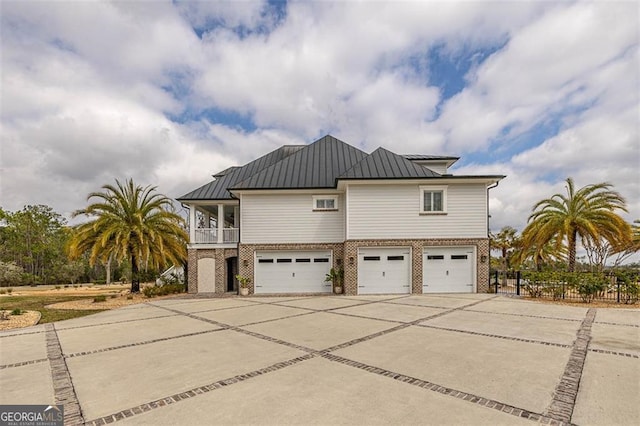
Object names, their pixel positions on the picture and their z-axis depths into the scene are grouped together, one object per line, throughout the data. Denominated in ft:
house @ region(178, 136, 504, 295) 54.90
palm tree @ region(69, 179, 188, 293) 54.95
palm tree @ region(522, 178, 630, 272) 57.36
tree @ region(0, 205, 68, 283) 127.03
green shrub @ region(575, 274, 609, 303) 44.88
